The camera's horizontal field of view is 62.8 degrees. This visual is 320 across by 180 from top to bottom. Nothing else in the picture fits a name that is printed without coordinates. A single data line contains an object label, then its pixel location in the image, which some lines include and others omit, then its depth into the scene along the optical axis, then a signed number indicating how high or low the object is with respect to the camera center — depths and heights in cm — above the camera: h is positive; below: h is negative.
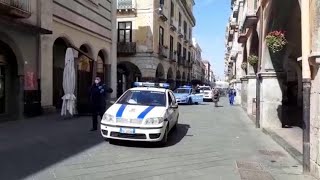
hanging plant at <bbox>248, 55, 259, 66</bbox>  1293 +144
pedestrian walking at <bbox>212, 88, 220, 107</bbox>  2053 -57
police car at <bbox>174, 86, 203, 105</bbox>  2203 -62
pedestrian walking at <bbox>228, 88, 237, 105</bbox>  2328 -65
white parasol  1056 +15
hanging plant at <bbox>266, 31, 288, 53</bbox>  814 +149
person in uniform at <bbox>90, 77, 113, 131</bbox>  834 -30
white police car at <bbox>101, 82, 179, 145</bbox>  653 -81
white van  2824 -57
